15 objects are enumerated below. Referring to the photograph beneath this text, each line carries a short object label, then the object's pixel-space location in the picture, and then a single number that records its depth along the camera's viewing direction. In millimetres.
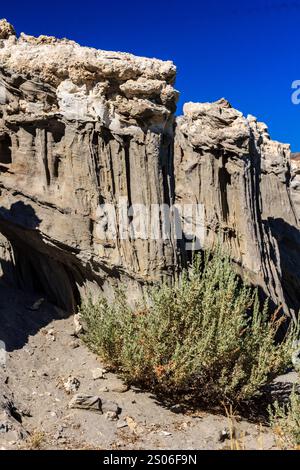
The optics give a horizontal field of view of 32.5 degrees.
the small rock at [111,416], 6945
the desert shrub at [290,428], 6145
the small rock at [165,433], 6731
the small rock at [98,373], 7883
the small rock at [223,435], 6812
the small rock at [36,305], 9281
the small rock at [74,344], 8688
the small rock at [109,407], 7086
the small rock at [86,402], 7047
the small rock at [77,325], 8945
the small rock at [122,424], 6828
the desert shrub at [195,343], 7293
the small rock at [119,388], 7590
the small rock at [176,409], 7352
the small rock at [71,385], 7531
